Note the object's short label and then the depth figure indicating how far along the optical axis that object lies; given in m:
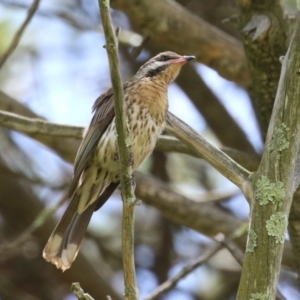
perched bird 8.40
